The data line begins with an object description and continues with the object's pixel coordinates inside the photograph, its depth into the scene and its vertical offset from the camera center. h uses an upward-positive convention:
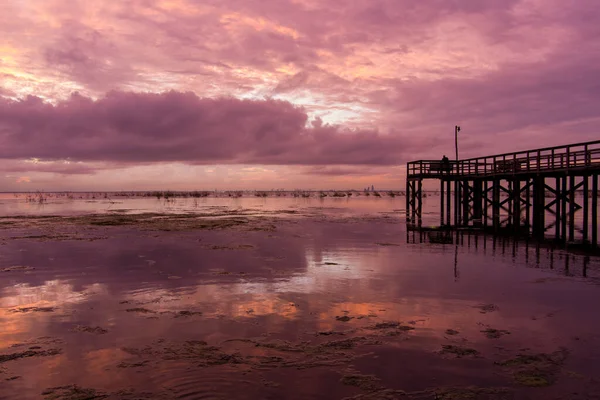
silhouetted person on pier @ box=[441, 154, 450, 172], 37.84 +2.93
